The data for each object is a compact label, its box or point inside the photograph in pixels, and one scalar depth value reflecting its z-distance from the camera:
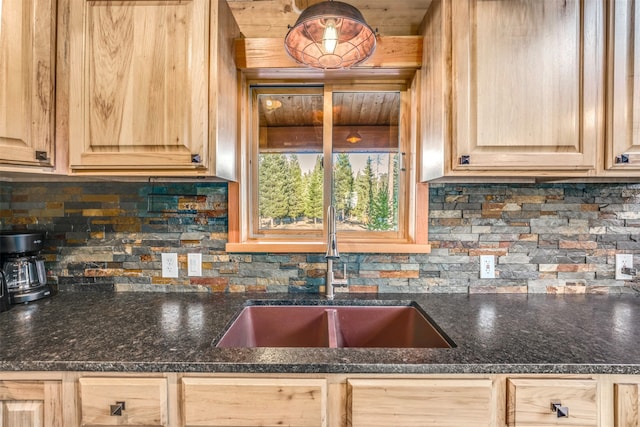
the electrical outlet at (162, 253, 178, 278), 1.55
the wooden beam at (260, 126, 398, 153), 1.68
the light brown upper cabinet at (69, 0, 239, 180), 1.19
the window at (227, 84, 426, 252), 1.67
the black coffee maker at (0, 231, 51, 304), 1.33
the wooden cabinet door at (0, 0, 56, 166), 1.07
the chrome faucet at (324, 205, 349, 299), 1.40
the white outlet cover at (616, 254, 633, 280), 1.50
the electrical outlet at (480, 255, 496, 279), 1.52
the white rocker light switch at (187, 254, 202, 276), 1.55
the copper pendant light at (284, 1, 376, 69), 1.02
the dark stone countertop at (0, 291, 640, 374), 0.88
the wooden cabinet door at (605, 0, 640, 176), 1.17
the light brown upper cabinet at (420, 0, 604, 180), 1.18
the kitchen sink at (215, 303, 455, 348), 1.39
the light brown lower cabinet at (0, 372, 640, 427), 0.88
